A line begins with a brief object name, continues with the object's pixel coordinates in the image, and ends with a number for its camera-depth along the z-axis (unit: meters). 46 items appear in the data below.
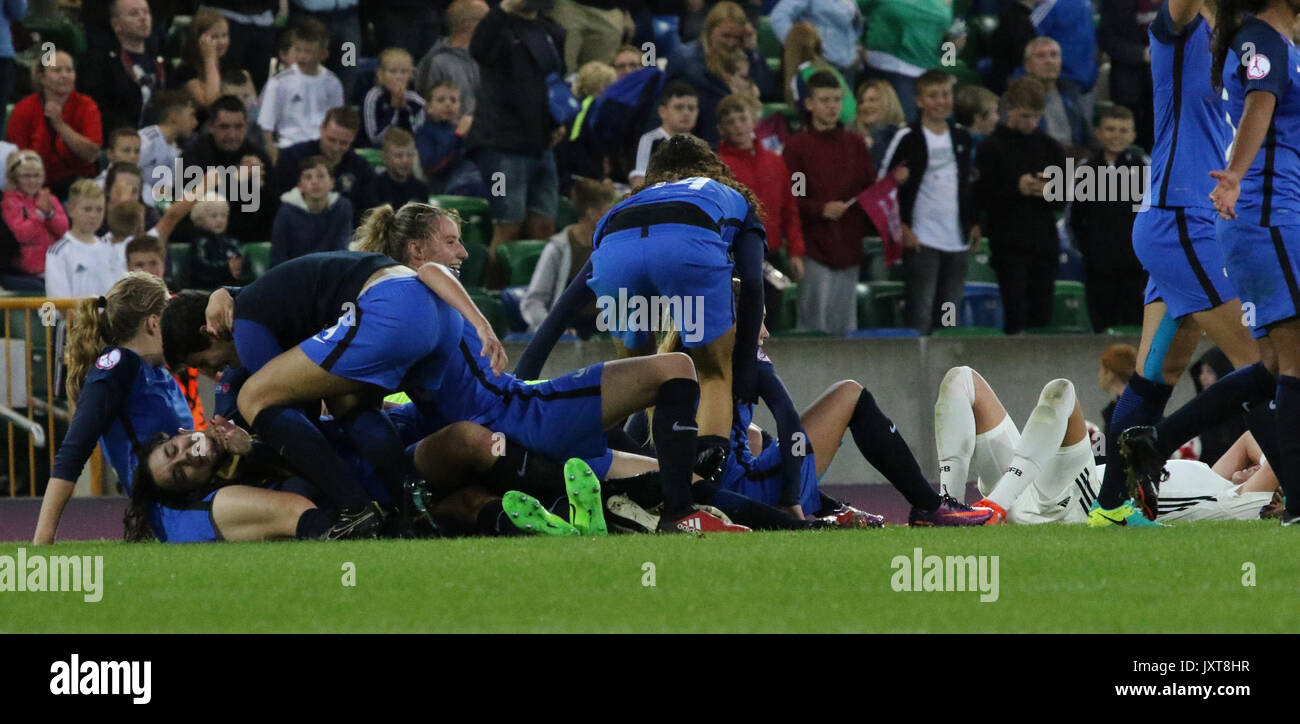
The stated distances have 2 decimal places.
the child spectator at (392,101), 14.91
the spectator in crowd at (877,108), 14.95
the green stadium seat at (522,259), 14.43
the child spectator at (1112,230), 14.41
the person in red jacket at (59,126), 14.13
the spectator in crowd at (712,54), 14.19
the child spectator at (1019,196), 14.12
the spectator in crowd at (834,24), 15.92
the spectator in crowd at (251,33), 15.16
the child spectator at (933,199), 14.08
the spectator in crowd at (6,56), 14.55
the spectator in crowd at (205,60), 14.72
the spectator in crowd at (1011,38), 16.61
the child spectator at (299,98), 14.59
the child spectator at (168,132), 14.19
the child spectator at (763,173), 13.30
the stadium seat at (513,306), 14.12
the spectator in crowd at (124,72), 14.62
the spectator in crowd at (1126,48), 16.83
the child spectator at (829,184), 13.87
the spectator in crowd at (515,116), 14.32
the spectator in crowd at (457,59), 15.01
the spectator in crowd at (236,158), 13.56
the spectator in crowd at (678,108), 13.33
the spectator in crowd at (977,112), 15.10
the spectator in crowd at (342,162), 14.00
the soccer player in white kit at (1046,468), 9.08
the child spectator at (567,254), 13.61
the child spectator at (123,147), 13.86
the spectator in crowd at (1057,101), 15.61
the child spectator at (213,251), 13.19
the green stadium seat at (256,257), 13.98
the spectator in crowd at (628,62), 15.12
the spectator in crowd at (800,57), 15.47
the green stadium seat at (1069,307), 15.60
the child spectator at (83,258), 12.95
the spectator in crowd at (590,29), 16.03
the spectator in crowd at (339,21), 15.46
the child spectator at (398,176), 14.13
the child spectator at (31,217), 13.40
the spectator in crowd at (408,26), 16.03
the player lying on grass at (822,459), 8.66
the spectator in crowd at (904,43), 15.78
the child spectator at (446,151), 14.70
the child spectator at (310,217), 13.35
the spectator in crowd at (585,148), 14.53
